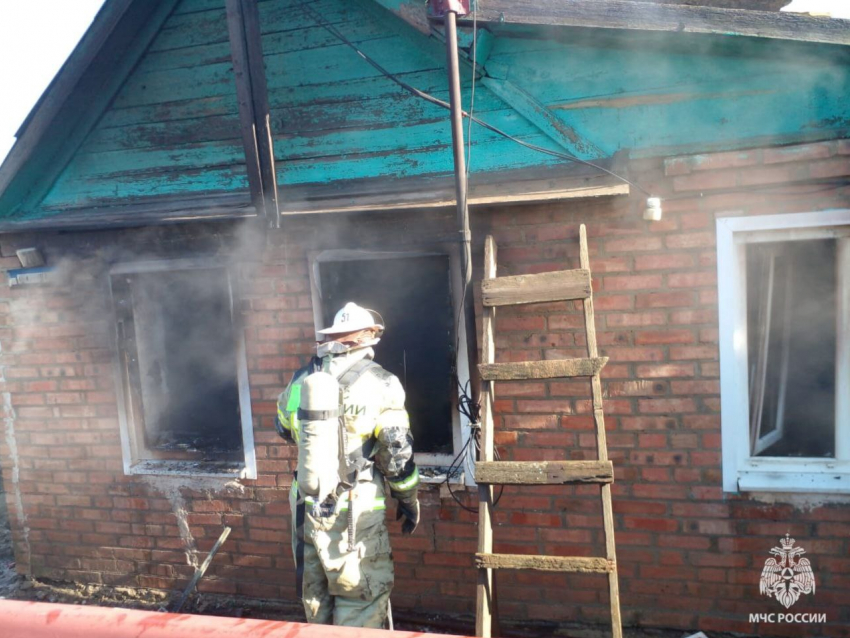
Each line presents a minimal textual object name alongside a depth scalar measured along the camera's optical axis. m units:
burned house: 3.31
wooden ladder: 2.65
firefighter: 2.99
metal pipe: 3.04
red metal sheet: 1.83
